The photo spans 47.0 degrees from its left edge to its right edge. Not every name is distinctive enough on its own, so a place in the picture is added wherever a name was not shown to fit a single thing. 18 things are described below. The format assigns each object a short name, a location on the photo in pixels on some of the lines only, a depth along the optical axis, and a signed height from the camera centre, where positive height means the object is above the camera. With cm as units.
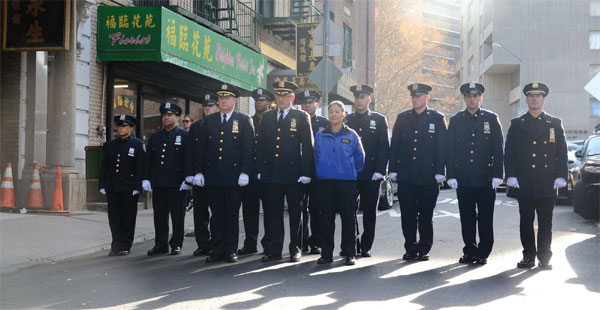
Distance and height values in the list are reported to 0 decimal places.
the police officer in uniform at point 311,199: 895 -36
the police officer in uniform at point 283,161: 842 +12
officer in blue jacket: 834 +1
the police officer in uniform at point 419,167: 854 +4
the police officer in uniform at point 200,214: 884 -57
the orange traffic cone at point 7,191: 1253 -35
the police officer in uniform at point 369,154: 884 +22
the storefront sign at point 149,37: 1411 +285
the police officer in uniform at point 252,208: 912 -50
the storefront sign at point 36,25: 1234 +264
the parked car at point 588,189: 1277 -36
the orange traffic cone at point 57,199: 1252 -50
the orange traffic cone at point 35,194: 1265 -42
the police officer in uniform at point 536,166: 804 +5
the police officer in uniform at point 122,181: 920 -13
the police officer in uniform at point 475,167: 830 +4
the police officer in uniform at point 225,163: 848 +10
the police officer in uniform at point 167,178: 916 -9
